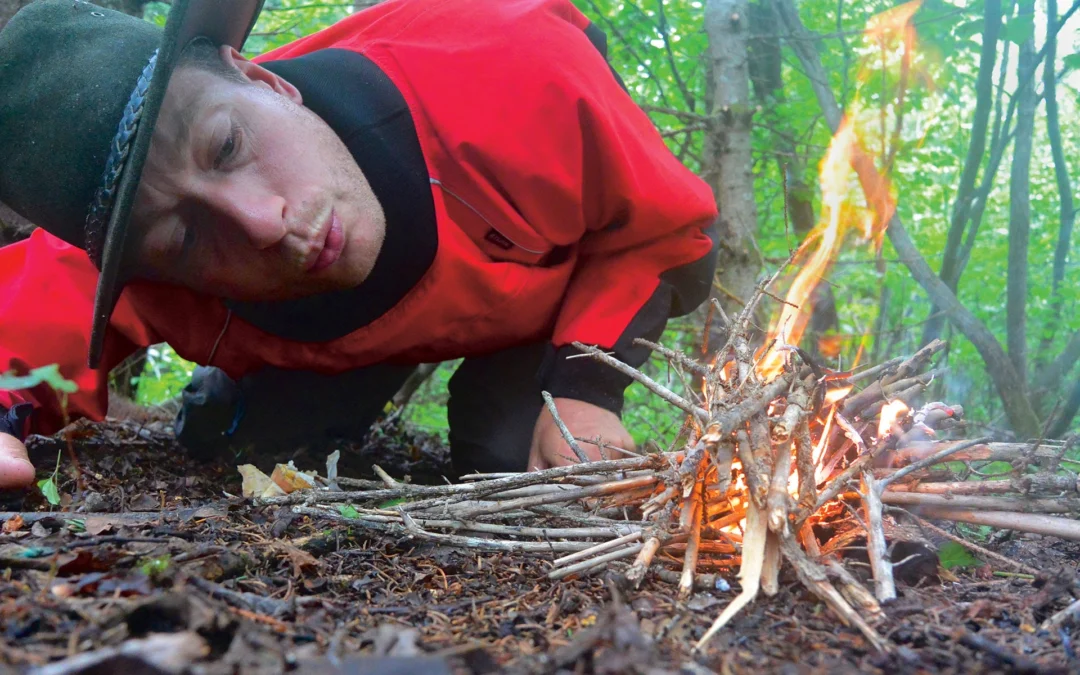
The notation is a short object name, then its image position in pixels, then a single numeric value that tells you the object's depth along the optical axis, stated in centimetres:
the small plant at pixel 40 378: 39
